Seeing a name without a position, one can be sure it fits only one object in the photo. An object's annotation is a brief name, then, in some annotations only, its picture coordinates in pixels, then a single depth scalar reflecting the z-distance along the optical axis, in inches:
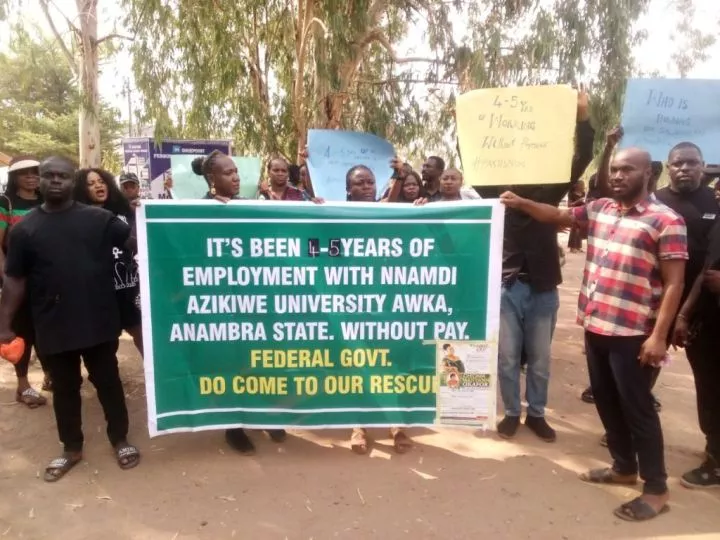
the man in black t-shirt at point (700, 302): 114.0
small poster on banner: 121.6
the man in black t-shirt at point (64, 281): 114.1
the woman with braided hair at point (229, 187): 127.0
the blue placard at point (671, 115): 130.1
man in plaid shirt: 96.7
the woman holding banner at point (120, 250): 137.9
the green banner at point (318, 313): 118.3
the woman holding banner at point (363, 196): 129.6
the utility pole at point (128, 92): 313.8
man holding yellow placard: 114.3
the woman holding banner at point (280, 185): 180.4
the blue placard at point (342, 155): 190.0
